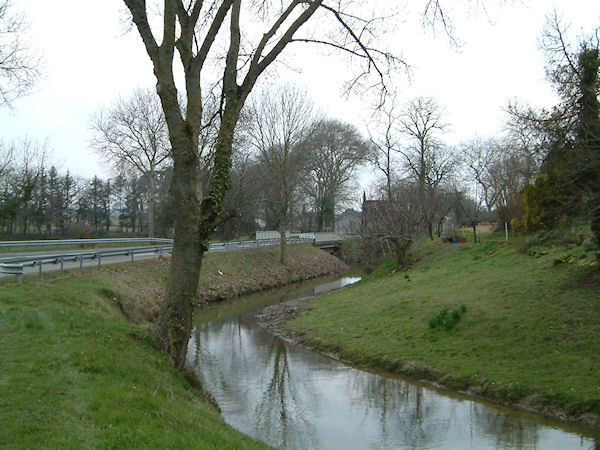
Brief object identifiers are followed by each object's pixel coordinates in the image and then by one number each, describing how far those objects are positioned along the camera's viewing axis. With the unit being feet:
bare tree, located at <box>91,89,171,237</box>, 125.90
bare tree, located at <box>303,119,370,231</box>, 206.08
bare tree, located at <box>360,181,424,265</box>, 98.02
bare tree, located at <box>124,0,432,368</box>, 27.53
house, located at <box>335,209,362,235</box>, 120.47
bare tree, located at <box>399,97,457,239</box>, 148.25
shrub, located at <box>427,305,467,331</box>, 47.09
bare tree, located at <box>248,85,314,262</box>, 127.34
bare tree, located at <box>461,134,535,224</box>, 99.54
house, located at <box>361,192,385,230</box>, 106.73
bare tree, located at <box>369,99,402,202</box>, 145.46
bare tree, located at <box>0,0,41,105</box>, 56.41
